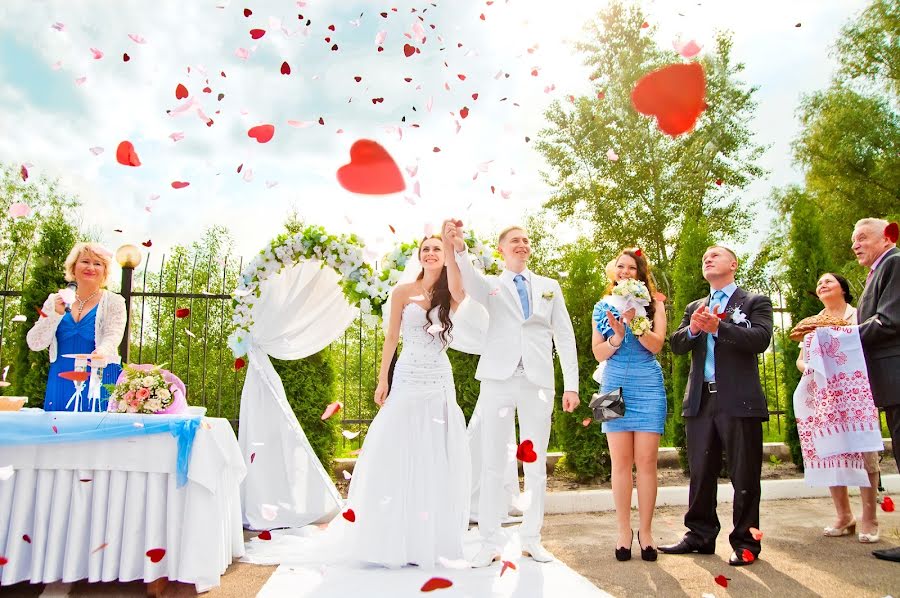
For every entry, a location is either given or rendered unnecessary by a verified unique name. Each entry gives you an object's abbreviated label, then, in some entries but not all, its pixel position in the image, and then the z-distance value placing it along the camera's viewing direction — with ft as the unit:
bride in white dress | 13.01
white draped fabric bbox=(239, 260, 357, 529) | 18.03
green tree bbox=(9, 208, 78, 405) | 22.43
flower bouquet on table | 12.06
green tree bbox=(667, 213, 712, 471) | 24.61
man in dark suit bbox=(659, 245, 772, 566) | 12.82
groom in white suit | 13.06
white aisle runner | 11.10
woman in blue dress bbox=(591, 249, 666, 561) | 13.06
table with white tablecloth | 10.94
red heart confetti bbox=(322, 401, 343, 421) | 18.66
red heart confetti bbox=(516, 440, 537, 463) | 12.87
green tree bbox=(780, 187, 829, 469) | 24.85
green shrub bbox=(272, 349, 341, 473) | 20.31
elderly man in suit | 12.53
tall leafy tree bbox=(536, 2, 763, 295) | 63.05
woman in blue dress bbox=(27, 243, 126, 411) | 12.90
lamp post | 20.29
